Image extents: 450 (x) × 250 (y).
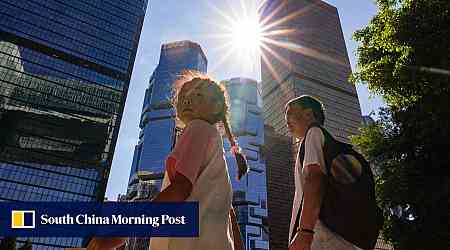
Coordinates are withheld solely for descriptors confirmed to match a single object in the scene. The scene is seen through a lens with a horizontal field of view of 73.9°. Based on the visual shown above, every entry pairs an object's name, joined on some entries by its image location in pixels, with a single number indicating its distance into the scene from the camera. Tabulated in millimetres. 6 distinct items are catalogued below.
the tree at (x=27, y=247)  27083
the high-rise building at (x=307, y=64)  94225
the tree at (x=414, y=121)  6707
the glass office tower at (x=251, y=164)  104062
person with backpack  1870
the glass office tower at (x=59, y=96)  69500
